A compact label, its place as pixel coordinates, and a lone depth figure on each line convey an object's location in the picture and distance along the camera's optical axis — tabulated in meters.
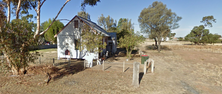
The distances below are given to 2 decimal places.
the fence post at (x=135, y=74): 6.80
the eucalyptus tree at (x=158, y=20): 25.36
